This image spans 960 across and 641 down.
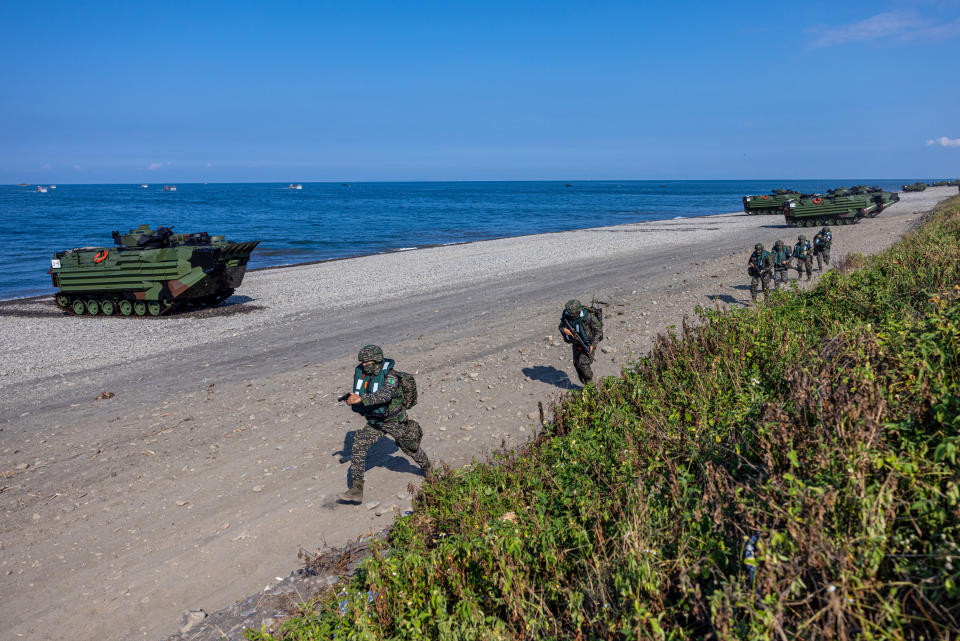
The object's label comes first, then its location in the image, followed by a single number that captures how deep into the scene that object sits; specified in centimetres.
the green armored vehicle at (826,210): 3859
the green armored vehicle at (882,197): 4442
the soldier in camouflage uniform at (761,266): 1537
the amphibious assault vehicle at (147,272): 1930
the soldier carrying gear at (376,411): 681
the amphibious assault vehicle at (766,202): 5216
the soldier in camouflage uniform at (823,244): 2077
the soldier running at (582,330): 946
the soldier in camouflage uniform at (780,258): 1603
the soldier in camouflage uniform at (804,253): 1805
